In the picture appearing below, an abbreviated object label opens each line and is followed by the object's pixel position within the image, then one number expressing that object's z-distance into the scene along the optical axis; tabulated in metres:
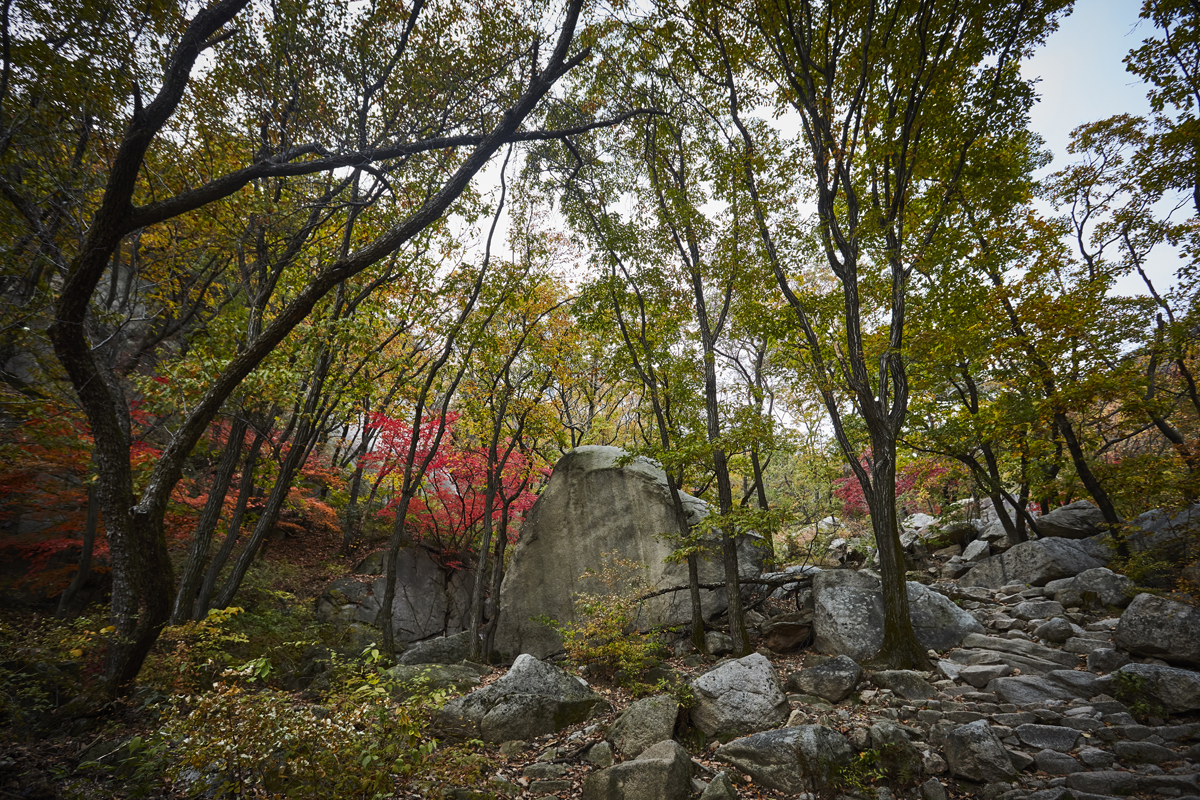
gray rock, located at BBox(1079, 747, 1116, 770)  4.03
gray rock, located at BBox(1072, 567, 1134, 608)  7.66
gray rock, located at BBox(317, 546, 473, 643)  11.95
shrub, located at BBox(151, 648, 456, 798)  2.73
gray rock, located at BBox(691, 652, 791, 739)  5.41
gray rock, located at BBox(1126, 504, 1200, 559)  8.03
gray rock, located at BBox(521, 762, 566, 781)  5.02
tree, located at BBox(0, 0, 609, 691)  4.45
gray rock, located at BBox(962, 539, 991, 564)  11.80
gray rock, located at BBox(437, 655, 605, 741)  5.82
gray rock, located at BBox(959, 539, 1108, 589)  9.15
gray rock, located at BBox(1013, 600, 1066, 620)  7.67
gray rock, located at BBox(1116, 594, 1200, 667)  5.39
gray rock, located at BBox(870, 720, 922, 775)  4.37
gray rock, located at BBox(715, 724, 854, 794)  4.42
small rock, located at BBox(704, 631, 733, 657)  8.54
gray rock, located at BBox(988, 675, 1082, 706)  5.22
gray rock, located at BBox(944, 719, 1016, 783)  4.09
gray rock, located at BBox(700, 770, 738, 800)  4.23
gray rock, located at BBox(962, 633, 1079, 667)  6.18
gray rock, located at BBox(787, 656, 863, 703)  5.90
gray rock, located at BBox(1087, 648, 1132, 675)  5.59
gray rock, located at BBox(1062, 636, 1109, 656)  6.18
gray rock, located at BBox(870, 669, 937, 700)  5.64
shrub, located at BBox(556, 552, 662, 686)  7.05
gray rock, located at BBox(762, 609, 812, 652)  8.14
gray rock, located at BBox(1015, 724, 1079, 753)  4.35
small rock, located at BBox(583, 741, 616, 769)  5.17
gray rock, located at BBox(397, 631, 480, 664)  9.40
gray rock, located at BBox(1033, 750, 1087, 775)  4.05
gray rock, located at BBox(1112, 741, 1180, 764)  3.99
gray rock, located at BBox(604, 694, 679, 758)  5.25
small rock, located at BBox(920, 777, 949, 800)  4.04
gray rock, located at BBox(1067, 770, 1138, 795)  3.69
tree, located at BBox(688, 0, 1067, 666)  6.50
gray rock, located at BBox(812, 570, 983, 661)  7.11
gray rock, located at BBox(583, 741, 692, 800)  4.35
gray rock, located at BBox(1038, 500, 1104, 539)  10.46
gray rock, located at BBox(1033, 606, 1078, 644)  6.73
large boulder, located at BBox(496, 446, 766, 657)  11.21
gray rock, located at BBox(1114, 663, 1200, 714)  4.59
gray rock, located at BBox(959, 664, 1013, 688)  5.72
